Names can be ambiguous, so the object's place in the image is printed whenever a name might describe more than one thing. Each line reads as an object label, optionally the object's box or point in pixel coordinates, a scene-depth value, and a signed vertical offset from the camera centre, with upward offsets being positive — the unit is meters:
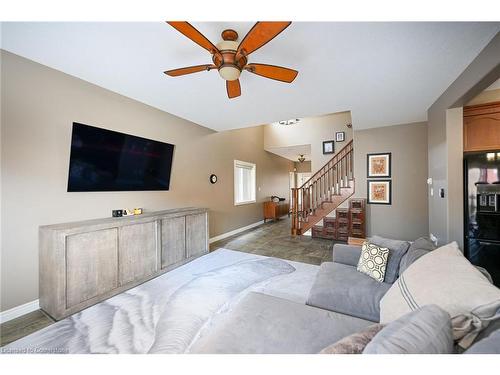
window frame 5.30 +0.38
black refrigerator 2.16 -0.22
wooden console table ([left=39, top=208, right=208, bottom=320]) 1.83 -0.77
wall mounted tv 2.26 +0.39
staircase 4.75 -0.03
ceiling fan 1.24 +1.07
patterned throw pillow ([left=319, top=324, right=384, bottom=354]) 0.74 -0.61
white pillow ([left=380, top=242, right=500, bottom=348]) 0.78 -0.49
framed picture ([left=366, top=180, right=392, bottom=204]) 4.09 +0.00
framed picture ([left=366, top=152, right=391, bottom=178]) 4.08 +0.57
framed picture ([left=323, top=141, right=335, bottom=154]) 5.56 +1.27
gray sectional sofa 0.65 -0.76
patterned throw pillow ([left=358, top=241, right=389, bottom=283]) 1.71 -0.65
